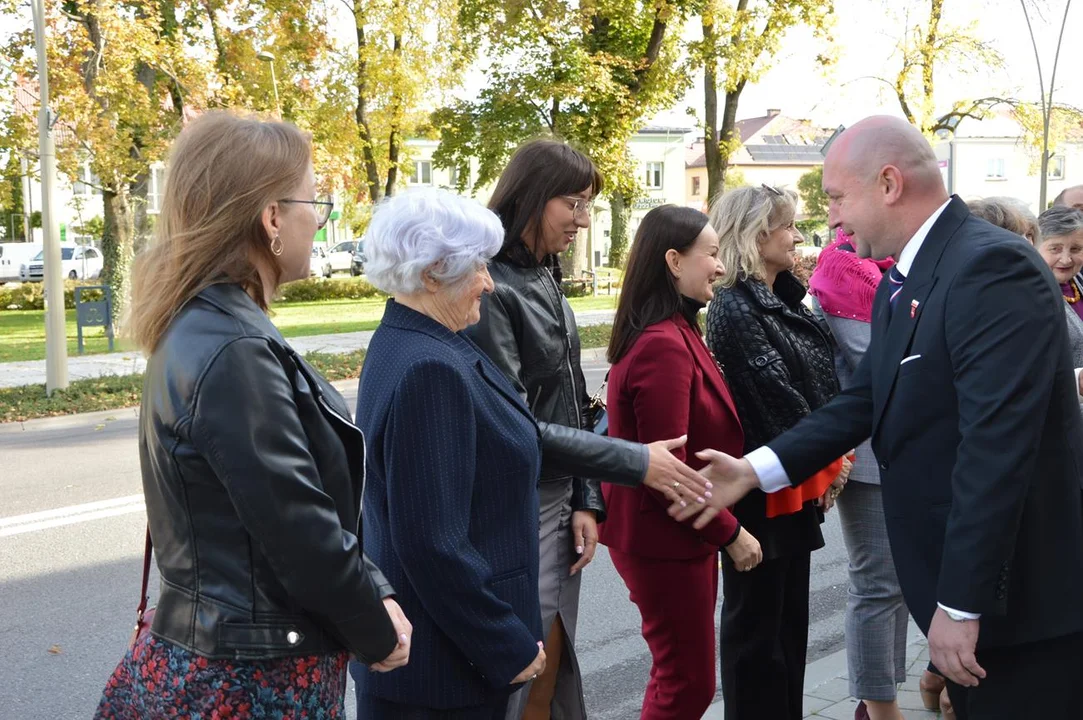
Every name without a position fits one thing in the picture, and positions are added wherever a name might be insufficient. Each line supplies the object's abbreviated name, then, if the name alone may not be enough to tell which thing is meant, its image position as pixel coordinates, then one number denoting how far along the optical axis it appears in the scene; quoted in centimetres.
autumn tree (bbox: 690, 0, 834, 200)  2073
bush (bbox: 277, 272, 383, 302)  3356
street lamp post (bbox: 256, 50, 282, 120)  2148
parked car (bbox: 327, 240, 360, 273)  5343
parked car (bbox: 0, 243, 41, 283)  4728
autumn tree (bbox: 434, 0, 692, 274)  2214
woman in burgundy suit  350
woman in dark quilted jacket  381
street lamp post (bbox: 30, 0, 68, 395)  1303
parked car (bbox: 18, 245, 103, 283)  4609
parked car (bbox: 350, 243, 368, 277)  5079
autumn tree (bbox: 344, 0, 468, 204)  2430
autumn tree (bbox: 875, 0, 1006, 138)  2647
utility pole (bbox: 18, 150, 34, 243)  5078
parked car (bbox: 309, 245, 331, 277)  5081
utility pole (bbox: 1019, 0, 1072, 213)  2703
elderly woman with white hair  244
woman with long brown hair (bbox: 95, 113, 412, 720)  198
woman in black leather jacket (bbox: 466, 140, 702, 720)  326
